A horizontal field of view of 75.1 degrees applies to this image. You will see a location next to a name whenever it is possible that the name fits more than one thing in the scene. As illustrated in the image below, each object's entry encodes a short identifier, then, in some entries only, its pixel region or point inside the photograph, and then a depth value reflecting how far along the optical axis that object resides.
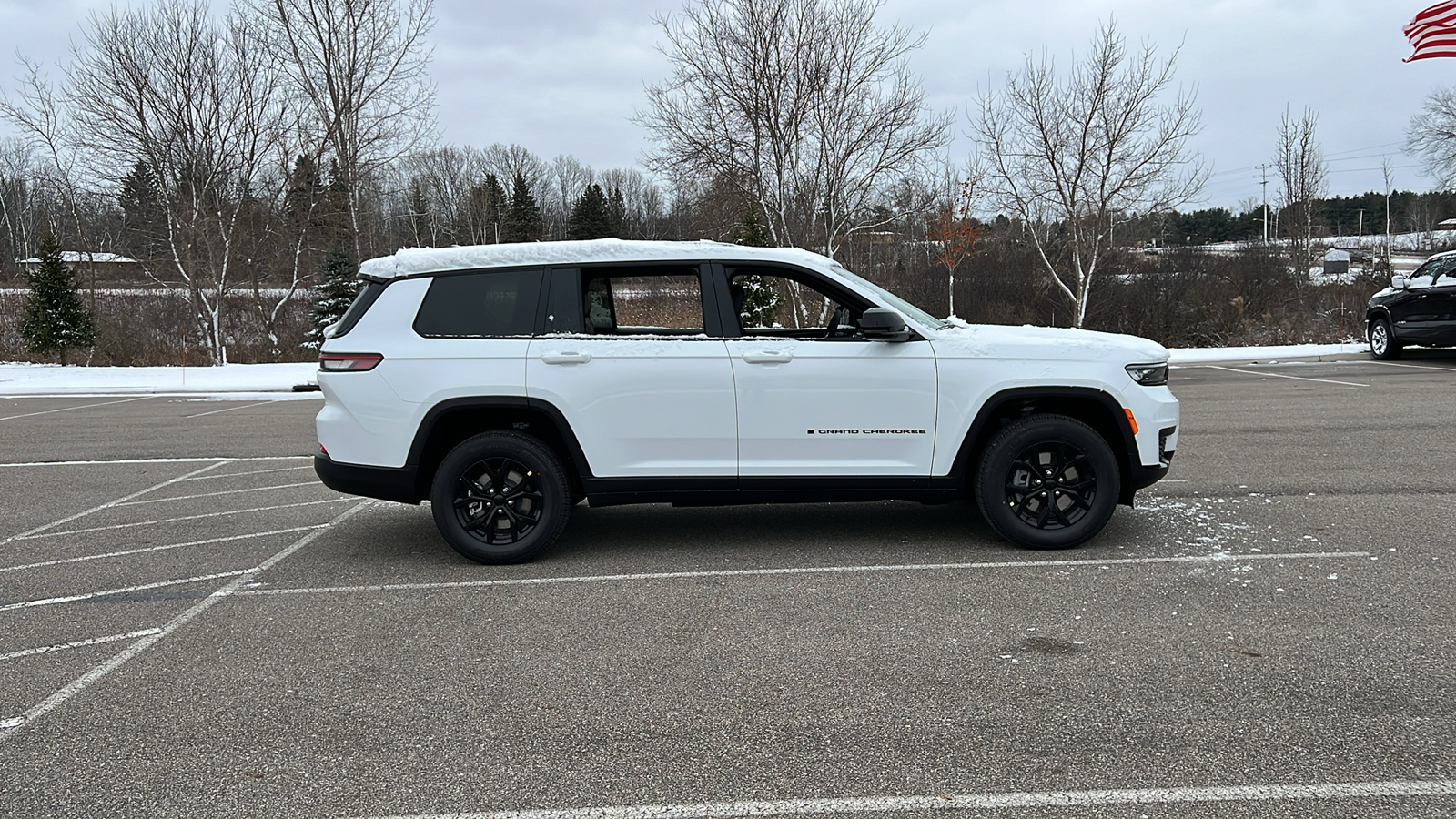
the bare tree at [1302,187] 31.09
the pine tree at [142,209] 25.20
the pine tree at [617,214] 68.56
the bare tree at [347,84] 26.94
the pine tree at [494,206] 64.28
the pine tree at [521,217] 64.50
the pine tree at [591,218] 66.44
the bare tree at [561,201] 83.94
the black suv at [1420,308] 16.48
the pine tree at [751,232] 22.40
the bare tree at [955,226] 29.77
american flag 16.12
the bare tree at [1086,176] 23.97
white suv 5.40
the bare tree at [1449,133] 37.38
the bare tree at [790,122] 22.92
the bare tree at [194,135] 24.28
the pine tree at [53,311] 24.86
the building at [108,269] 29.62
